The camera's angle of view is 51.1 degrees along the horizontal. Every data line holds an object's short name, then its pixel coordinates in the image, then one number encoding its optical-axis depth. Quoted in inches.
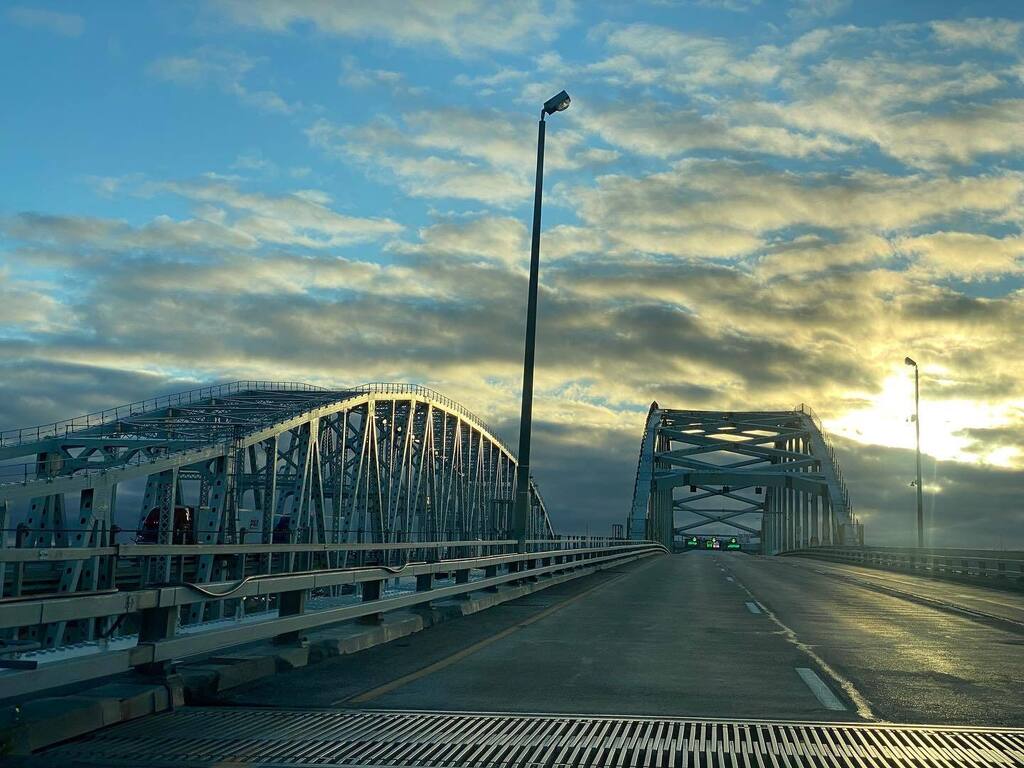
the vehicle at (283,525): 2041.8
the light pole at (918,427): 1961.7
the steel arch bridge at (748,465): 3826.3
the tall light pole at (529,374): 913.5
